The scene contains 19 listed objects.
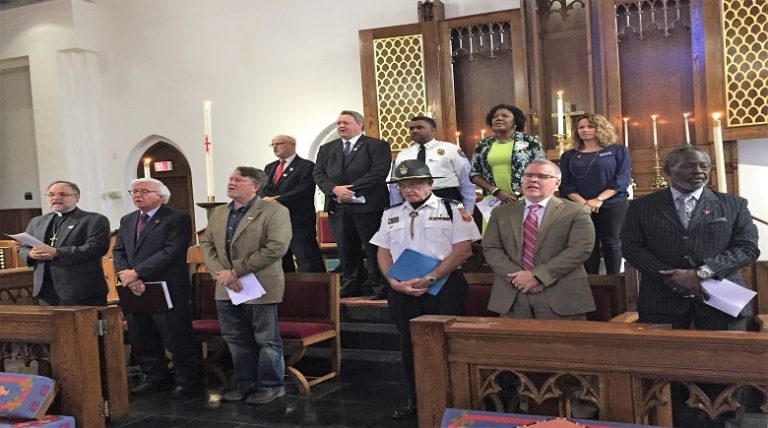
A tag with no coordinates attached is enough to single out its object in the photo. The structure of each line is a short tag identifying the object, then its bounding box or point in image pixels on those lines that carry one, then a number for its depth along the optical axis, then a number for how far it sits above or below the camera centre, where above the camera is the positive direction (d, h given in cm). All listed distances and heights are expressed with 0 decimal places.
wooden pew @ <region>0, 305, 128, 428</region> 345 -69
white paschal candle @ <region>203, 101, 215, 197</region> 516 +30
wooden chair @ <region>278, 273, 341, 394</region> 453 -84
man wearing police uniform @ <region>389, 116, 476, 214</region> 491 +9
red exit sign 995 +37
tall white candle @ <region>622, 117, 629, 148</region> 698 +29
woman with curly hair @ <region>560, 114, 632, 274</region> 445 -7
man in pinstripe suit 299 -34
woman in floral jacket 457 +11
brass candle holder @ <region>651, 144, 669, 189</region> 677 -12
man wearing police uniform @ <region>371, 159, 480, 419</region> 367 -30
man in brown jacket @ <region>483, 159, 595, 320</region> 328 -36
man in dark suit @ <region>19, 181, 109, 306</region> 469 -32
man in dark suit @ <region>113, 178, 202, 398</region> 460 -48
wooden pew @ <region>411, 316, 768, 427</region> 211 -58
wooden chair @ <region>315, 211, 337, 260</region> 770 -46
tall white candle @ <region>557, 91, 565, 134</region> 557 +41
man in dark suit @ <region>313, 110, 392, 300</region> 504 -7
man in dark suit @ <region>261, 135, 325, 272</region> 534 -7
